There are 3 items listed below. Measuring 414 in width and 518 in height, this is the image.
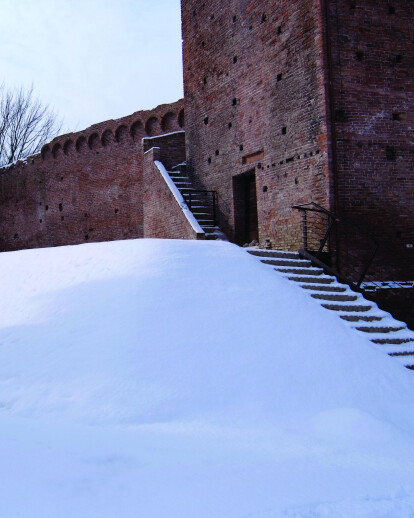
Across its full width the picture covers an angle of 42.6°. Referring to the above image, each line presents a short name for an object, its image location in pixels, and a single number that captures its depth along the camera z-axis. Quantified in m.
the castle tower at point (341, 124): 9.12
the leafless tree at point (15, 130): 31.23
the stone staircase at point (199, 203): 11.84
